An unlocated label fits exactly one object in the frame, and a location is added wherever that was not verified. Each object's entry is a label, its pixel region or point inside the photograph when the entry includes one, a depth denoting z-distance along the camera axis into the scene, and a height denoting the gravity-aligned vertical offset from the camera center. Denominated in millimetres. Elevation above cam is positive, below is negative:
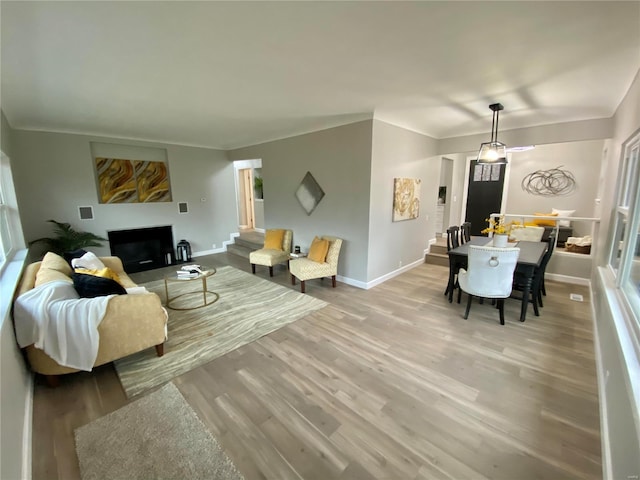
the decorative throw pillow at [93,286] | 2344 -792
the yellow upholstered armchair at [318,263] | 4121 -1059
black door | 6762 +106
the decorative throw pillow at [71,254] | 3949 -889
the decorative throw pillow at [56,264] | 2781 -716
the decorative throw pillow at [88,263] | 3065 -773
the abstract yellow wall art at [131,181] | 4996 +335
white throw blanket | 1968 -961
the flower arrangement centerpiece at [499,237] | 3469 -524
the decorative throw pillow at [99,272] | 2773 -792
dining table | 3096 -766
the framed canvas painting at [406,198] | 4492 -16
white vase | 3463 -570
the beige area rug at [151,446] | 1515 -1562
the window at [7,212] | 3141 -175
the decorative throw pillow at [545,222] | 6031 -576
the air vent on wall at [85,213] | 4770 -275
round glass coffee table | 3541 -1477
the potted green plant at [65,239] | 4344 -696
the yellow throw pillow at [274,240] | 5219 -841
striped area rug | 2404 -1520
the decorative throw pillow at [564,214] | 6164 -399
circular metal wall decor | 6316 +356
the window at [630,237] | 2029 -361
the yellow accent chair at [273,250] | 4847 -1020
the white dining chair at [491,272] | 2867 -846
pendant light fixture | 3370 +580
